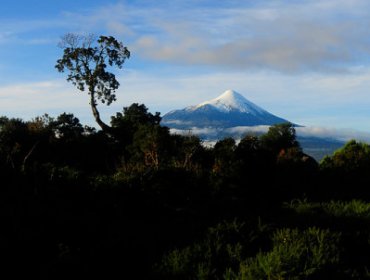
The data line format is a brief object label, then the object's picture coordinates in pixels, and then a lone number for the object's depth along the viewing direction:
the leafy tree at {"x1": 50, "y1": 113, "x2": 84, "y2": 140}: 51.98
